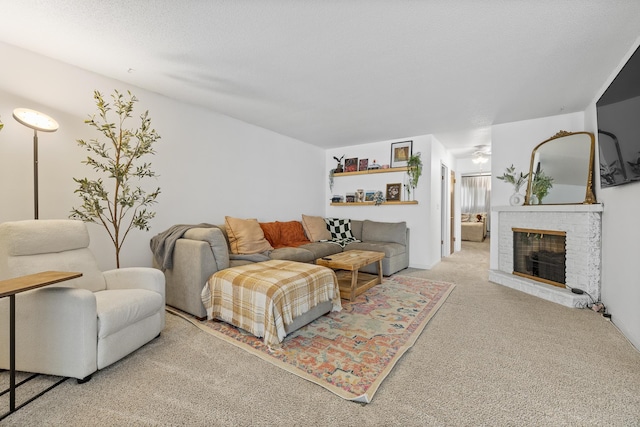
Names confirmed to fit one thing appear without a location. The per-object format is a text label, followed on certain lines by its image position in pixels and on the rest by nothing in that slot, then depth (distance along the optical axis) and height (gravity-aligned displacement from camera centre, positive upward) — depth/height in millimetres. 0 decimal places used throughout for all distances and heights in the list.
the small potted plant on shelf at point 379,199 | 5158 +223
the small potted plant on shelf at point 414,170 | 4712 +720
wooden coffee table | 3035 -657
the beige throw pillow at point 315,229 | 4617 -322
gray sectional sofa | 2484 -544
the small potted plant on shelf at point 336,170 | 5731 +873
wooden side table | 1293 -381
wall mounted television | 1875 +660
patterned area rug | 1662 -1035
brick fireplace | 2928 -425
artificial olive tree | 2377 +311
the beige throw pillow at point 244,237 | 3256 -333
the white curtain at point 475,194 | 8891 +562
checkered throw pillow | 4953 -352
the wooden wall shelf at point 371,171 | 4915 +768
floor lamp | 2031 +692
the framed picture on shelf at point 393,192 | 4988 +348
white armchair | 1584 -616
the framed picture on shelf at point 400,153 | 4906 +1076
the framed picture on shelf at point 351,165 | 5539 +961
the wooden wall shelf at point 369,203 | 4770 +142
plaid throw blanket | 2043 -711
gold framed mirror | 3213 +519
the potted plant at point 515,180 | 3804 +447
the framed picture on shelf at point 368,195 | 5306 +308
